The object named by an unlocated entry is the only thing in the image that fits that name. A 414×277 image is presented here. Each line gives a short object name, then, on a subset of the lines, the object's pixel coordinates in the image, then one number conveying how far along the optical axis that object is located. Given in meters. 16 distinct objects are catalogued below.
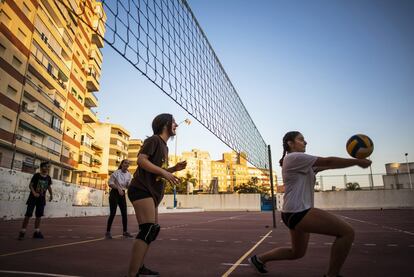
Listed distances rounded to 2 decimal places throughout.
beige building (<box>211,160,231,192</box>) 134.50
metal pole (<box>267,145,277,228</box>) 9.29
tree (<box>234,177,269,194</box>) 86.75
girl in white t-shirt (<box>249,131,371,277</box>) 2.61
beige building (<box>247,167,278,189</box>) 133.25
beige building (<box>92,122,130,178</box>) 61.41
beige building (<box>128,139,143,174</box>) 82.50
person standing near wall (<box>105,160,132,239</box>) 6.67
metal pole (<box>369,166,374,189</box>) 32.62
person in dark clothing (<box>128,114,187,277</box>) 2.62
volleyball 2.94
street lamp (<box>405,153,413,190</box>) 37.06
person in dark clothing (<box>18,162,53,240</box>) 6.34
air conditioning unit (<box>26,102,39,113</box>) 30.02
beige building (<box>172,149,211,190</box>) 131.75
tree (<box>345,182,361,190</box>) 34.72
